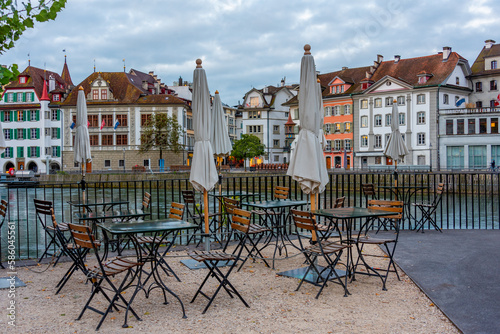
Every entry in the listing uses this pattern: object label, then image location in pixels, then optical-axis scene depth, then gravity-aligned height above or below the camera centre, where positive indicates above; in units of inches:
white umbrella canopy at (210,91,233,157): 395.9 +26.2
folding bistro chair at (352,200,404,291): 269.1 -42.7
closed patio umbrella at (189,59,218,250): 322.7 +18.8
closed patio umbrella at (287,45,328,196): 287.0 +13.7
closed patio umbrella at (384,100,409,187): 578.4 +20.8
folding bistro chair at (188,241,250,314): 222.7 -42.8
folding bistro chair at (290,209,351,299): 252.1 -45.1
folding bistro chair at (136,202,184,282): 282.4 -31.7
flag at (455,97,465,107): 2171.5 +268.2
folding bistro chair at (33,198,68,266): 318.7 -29.1
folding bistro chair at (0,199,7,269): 316.4 -26.2
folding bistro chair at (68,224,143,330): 208.8 -44.7
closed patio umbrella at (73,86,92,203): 452.8 +30.4
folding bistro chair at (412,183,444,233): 452.8 -41.9
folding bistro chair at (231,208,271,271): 255.9 -33.9
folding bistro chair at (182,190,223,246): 409.8 -28.6
